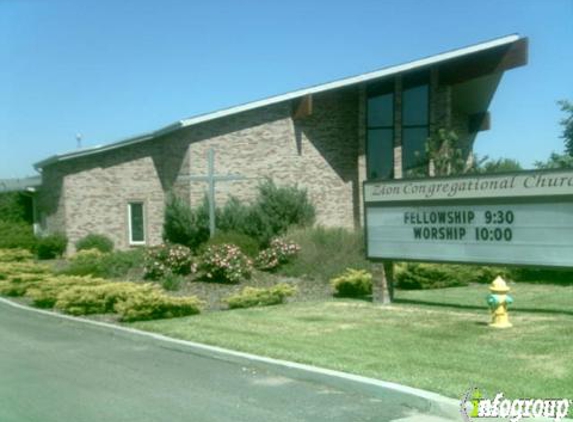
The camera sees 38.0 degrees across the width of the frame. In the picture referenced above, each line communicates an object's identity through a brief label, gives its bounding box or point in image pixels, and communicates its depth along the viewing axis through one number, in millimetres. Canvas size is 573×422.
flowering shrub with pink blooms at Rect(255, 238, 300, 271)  21781
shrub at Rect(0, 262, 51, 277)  21250
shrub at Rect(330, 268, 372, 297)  16922
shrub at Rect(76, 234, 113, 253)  28859
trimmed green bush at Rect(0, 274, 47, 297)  19578
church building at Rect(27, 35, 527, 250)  28672
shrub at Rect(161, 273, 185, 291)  18906
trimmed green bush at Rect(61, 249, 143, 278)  21875
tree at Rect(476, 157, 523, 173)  28409
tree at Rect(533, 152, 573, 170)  24500
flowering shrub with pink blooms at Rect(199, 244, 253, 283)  19984
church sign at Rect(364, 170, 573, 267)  12242
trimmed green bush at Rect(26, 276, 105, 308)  17016
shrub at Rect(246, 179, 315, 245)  25325
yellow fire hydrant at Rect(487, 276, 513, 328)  11633
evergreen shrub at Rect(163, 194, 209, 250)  25391
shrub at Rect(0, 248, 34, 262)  25822
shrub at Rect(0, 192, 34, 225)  36656
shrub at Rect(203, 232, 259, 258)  21859
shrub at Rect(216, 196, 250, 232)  25281
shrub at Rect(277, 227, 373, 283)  20422
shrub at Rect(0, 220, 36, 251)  29578
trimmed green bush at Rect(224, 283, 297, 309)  15734
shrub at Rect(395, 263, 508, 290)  18250
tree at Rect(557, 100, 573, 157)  28047
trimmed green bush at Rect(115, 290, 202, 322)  14125
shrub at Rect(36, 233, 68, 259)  29062
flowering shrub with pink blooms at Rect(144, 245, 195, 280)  21141
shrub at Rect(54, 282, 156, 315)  15258
